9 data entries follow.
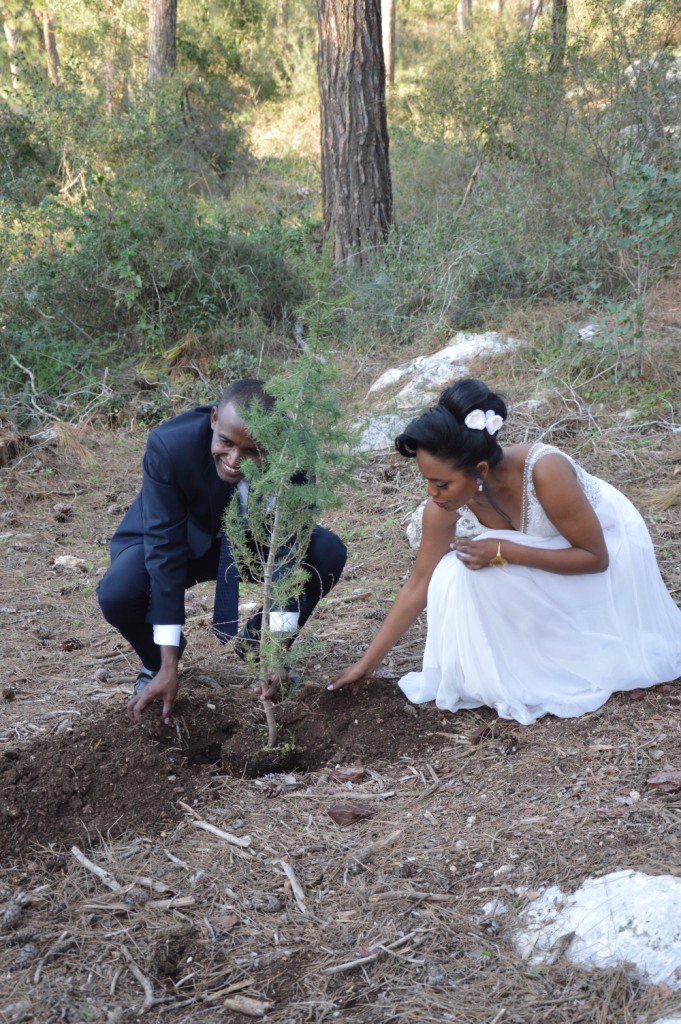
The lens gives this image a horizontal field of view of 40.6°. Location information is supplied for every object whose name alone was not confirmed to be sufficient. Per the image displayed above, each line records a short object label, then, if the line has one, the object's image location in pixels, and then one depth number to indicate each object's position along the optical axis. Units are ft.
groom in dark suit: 10.57
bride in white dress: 10.55
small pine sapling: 9.31
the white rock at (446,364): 21.31
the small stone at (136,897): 8.53
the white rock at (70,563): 17.57
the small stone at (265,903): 8.37
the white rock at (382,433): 19.89
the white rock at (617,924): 7.01
